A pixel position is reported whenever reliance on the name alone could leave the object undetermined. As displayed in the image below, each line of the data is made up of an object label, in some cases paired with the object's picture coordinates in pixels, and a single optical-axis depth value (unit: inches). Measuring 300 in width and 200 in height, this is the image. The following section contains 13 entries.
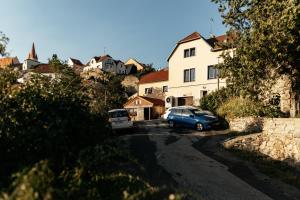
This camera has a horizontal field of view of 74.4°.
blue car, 533.5
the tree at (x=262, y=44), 392.3
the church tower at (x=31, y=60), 2363.3
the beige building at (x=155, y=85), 1070.7
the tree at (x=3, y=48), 315.6
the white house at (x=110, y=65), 1906.2
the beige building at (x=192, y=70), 823.3
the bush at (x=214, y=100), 647.5
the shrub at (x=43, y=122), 158.7
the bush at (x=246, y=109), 483.2
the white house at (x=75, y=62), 2204.4
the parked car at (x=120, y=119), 499.1
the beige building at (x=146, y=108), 995.5
